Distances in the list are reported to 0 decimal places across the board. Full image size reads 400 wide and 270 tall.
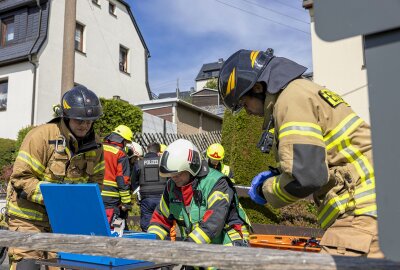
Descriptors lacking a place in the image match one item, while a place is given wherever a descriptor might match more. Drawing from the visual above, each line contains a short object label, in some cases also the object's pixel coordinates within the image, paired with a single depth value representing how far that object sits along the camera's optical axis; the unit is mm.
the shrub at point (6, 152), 17469
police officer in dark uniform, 7582
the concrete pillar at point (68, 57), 8934
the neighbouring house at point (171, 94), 66375
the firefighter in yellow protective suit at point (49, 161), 3781
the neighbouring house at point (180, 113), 21703
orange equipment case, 4042
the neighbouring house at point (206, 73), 63094
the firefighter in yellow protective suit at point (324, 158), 2082
